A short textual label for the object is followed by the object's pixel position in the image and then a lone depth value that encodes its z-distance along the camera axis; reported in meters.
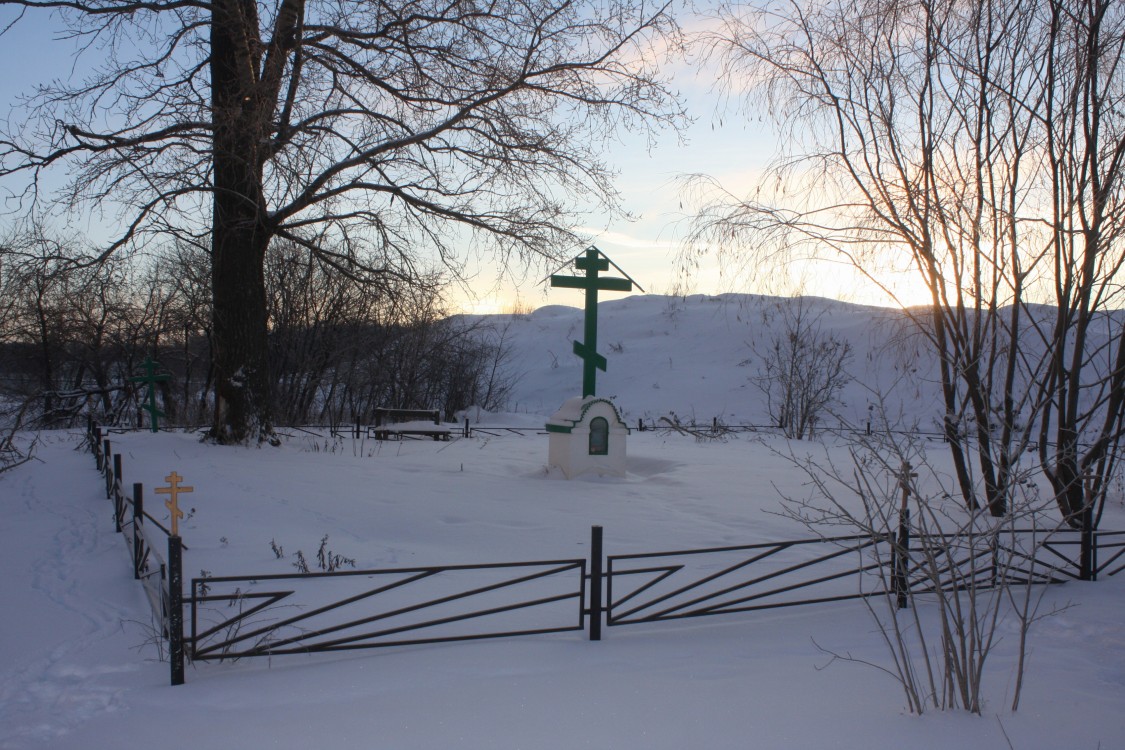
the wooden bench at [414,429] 20.33
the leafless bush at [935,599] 4.32
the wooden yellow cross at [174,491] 5.43
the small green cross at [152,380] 19.16
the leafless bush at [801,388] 25.08
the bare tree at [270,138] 12.20
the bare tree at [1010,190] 9.24
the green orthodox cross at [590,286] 14.09
